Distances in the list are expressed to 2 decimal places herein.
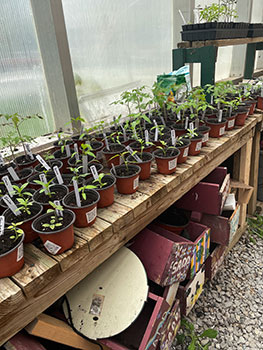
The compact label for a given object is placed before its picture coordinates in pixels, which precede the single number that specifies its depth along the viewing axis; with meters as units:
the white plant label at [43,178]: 1.04
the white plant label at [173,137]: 1.37
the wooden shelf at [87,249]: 0.76
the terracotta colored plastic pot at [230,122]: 1.80
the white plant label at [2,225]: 0.81
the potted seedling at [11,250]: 0.76
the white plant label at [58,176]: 1.09
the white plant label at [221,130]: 1.73
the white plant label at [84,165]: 1.19
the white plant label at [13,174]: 1.20
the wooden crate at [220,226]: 1.63
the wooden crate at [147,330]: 0.98
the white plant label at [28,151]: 1.43
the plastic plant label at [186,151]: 1.40
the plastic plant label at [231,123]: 1.81
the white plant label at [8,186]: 1.00
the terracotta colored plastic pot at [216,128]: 1.71
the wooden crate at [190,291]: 1.40
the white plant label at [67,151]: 1.44
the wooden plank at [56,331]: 0.87
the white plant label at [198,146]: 1.49
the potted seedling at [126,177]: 1.13
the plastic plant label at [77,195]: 0.95
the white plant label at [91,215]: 0.96
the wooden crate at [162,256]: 1.19
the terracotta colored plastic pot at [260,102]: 2.25
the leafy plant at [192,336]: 1.39
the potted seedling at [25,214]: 0.90
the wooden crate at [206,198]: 1.55
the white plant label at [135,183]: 1.16
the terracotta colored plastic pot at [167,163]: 1.28
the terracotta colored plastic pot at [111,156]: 1.40
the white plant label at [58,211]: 0.90
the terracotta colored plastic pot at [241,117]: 1.88
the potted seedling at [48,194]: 1.03
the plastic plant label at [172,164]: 1.29
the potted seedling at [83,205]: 0.94
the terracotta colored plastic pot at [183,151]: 1.38
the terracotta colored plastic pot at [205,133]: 1.60
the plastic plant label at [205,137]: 1.59
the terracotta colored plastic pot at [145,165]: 1.25
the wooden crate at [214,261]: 1.64
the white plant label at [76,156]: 1.31
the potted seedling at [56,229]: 0.84
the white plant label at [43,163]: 1.19
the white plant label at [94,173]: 1.08
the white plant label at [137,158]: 1.25
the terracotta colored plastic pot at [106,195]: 1.06
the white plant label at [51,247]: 0.85
